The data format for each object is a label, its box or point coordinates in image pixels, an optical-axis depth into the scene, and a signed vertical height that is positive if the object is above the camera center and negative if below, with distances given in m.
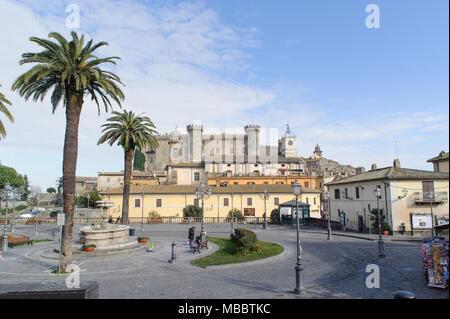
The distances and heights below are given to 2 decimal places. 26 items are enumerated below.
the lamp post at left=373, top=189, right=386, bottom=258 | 16.60 -3.25
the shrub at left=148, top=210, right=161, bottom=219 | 42.08 -3.40
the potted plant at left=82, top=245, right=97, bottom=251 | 17.64 -3.36
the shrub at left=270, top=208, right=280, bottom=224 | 41.78 -3.48
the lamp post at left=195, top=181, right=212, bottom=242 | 20.58 -2.85
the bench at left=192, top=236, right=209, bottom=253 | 18.25 -3.35
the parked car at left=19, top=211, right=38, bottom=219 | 50.62 -4.24
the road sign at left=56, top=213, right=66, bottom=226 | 12.53 -1.19
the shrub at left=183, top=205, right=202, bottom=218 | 41.97 -2.78
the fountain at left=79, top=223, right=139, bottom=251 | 18.36 -2.95
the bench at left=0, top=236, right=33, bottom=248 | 20.91 -3.54
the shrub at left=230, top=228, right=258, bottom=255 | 17.34 -2.96
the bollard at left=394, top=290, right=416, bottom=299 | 6.75 -2.40
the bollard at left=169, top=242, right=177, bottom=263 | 15.50 -3.45
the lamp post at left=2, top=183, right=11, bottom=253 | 19.50 -3.41
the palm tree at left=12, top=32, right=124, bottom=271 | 14.20 +5.68
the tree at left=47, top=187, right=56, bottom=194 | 107.38 +0.61
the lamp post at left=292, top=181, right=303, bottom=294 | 10.20 -3.01
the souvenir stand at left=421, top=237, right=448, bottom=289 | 10.04 -2.46
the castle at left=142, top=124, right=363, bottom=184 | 72.50 +11.48
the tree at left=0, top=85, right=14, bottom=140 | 17.07 +4.45
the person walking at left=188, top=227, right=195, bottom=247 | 19.92 -2.93
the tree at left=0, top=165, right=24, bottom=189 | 75.88 +4.01
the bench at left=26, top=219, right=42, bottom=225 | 41.44 -4.16
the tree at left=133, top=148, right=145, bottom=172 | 93.56 +9.72
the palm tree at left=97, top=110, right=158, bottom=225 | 28.48 +5.60
